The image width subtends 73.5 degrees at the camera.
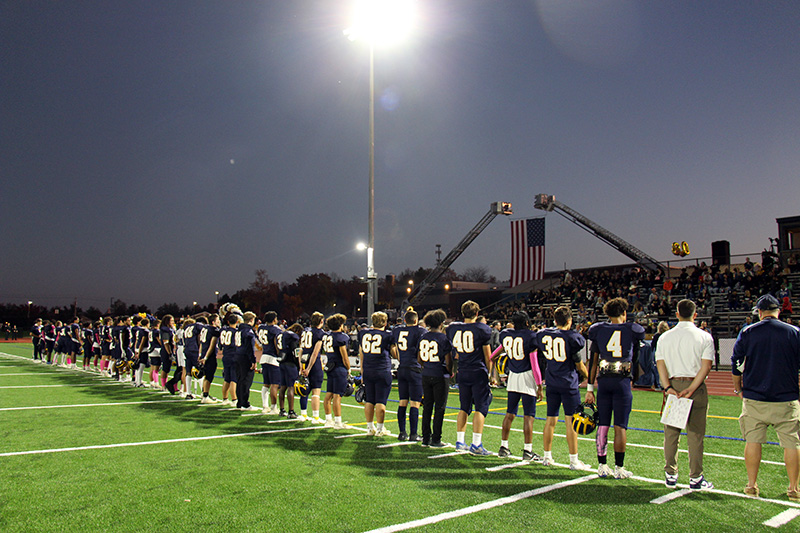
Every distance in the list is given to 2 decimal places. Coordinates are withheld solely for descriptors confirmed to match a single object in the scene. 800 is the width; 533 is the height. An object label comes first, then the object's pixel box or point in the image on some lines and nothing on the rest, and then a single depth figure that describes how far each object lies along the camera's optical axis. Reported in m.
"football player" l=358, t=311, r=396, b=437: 8.88
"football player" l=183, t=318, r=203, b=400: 13.01
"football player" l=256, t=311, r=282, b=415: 10.90
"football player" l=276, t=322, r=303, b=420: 10.59
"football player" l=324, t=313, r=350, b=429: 9.55
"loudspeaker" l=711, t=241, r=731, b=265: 30.81
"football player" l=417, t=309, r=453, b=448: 7.93
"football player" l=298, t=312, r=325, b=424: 10.16
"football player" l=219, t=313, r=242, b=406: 11.58
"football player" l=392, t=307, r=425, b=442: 8.47
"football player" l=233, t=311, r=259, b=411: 11.43
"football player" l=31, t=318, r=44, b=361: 25.80
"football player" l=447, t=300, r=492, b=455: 7.59
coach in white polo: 5.75
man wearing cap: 5.45
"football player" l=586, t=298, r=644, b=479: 6.22
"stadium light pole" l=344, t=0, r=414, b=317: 18.03
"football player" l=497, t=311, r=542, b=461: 7.18
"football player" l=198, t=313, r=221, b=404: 12.31
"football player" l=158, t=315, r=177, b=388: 14.20
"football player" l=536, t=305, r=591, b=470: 6.78
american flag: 36.34
